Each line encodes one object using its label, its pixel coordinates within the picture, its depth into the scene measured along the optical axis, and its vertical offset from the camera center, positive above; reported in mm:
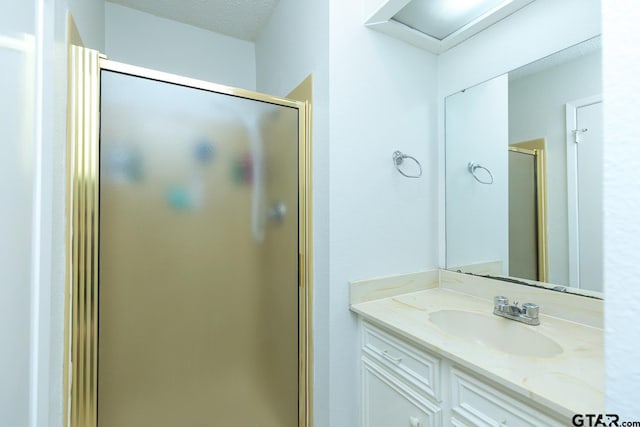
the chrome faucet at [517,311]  1077 -384
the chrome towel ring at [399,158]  1427 +304
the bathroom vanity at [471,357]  696 -427
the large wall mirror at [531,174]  1096 +198
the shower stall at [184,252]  956 -141
